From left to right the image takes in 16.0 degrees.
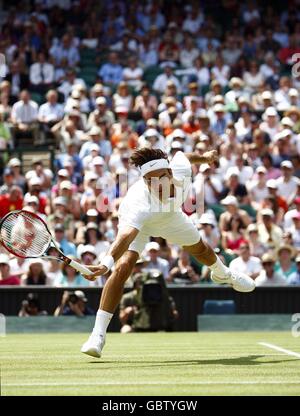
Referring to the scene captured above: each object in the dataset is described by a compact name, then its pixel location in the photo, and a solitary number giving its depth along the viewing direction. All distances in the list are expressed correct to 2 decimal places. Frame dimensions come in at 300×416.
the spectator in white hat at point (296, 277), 14.95
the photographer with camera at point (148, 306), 13.75
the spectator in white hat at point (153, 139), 17.01
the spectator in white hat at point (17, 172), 17.58
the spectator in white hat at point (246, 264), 15.12
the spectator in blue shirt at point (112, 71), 21.66
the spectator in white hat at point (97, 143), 18.03
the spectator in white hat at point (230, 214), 16.25
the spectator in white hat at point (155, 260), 15.19
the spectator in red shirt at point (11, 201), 16.72
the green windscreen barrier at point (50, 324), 13.95
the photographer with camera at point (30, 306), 14.43
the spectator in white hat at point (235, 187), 17.08
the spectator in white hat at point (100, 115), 18.84
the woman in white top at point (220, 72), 21.14
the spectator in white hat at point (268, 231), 16.02
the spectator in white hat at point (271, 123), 18.59
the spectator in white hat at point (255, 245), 15.77
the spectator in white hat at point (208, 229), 15.85
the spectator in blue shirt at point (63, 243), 15.58
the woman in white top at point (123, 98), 19.84
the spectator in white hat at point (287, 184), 17.17
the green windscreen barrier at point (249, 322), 14.12
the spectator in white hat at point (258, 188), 17.16
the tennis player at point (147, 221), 8.48
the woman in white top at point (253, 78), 21.06
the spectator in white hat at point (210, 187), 17.08
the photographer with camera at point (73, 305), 14.24
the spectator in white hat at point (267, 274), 14.95
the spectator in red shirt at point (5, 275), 14.93
